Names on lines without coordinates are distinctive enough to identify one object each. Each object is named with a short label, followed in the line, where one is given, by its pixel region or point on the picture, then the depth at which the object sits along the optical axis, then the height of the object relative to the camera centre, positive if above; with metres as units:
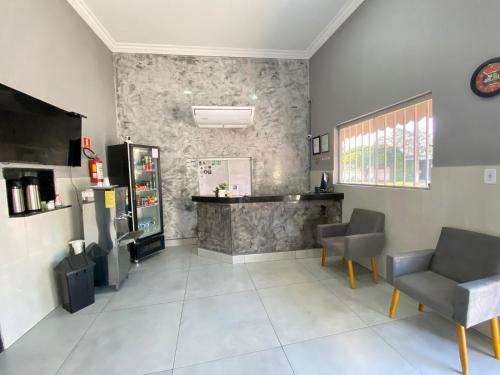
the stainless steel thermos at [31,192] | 2.07 -0.10
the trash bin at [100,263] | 2.61 -0.99
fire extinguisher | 3.01 +0.15
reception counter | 3.42 -0.73
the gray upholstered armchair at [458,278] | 1.46 -0.87
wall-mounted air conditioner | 3.71 +1.01
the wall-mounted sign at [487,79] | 1.67 +0.68
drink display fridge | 3.50 -0.13
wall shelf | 1.95 -0.29
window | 2.33 +0.30
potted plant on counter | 3.61 -0.27
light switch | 1.71 -0.07
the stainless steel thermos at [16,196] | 1.93 -0.13
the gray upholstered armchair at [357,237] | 2.59 -0.83
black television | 1.80 +0.47
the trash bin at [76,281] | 2.24 -1.03
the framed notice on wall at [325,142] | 3.93 +0.53
